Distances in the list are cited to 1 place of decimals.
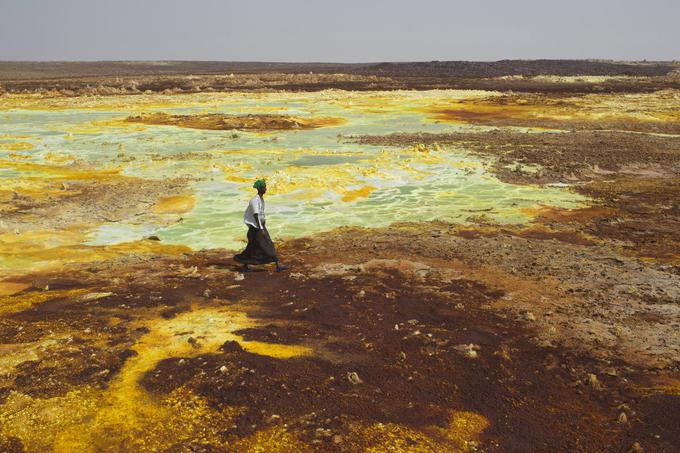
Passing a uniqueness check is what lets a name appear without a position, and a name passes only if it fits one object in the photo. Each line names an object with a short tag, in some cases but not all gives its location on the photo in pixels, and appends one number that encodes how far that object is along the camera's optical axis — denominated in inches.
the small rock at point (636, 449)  184.3
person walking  358.0
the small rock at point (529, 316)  287.9
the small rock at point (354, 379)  223.5
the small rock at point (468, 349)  247.9
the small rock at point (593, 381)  225.0
